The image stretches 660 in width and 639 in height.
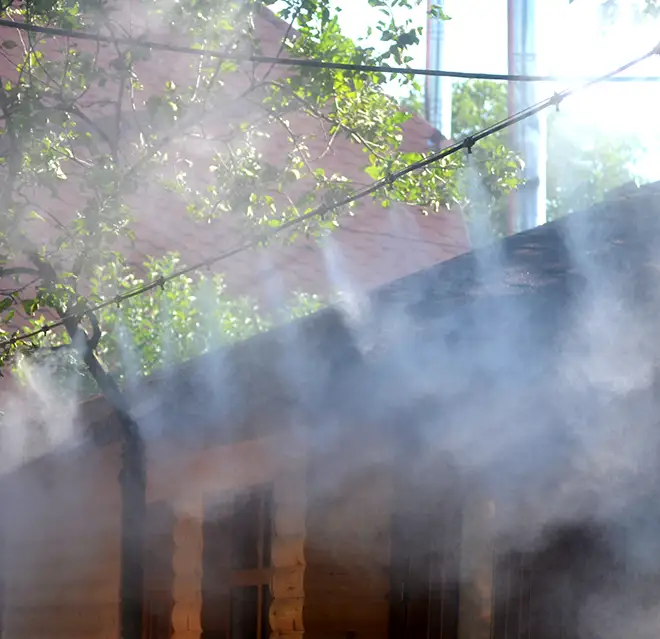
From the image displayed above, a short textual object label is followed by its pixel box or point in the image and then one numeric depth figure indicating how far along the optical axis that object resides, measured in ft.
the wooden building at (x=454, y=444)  32.60
